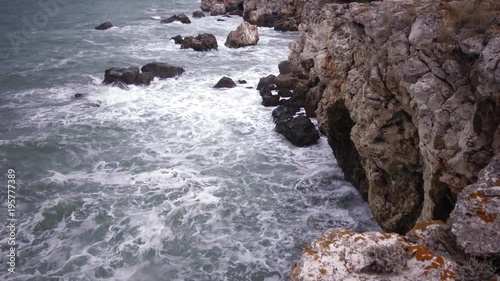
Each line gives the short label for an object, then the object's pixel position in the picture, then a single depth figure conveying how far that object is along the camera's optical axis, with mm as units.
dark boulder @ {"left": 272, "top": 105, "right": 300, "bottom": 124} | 21438
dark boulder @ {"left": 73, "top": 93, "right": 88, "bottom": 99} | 25986
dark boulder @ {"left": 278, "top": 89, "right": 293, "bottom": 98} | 25016
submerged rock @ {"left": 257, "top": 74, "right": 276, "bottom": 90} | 26838
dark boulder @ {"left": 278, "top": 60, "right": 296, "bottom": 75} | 27909
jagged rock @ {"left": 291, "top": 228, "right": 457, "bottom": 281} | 4816
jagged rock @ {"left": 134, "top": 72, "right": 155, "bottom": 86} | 28297
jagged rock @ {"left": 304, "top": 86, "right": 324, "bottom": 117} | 20281
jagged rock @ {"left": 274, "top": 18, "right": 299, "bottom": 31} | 46469
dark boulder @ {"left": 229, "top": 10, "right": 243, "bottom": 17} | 58631
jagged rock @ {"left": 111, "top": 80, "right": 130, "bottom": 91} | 27577
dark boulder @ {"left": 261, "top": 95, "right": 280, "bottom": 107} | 24219
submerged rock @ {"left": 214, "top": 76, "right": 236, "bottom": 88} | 27750
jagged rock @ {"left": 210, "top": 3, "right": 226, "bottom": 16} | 58741
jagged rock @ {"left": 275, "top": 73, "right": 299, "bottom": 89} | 25891
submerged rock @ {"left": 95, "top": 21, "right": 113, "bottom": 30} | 47312
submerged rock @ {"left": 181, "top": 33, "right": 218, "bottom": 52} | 37844
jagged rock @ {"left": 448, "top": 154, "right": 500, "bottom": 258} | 4816
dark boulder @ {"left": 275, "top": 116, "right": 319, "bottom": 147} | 19078
